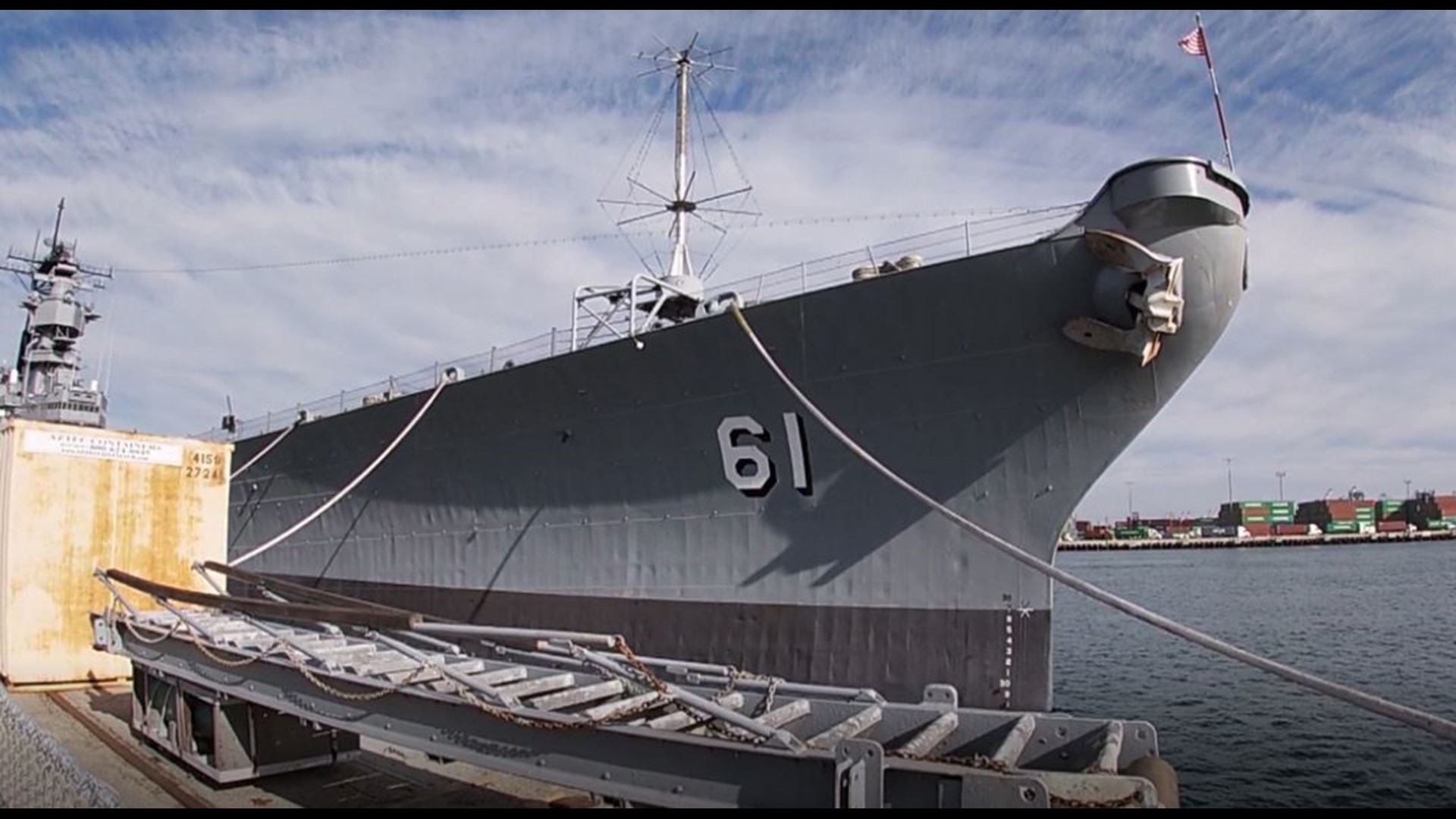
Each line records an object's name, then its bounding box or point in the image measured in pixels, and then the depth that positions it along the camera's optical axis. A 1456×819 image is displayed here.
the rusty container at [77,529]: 8.30
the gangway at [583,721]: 3.35
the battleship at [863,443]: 8.37
